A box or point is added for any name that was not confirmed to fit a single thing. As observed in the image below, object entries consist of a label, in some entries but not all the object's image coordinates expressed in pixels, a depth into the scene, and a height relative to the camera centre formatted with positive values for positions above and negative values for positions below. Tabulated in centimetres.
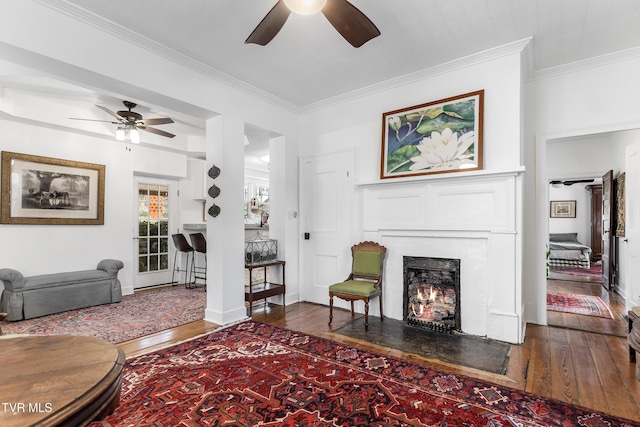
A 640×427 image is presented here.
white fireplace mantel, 319 -23
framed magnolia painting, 343 +88
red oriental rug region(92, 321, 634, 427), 195 -124
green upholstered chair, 363 -79
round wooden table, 78 -48
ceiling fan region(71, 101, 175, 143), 426 +124
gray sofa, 400 -104
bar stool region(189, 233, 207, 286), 569 -50
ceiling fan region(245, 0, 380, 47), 196 +132
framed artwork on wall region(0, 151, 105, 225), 437 +33
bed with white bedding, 812 -104
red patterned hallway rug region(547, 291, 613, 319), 420 -128
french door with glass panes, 593 -32
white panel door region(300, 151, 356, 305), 445 -11
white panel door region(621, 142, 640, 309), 400 -10
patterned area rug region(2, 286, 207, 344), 354 -131
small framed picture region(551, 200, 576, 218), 978 +17
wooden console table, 410 -102
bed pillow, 943 -67
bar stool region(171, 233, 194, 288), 595 -69
